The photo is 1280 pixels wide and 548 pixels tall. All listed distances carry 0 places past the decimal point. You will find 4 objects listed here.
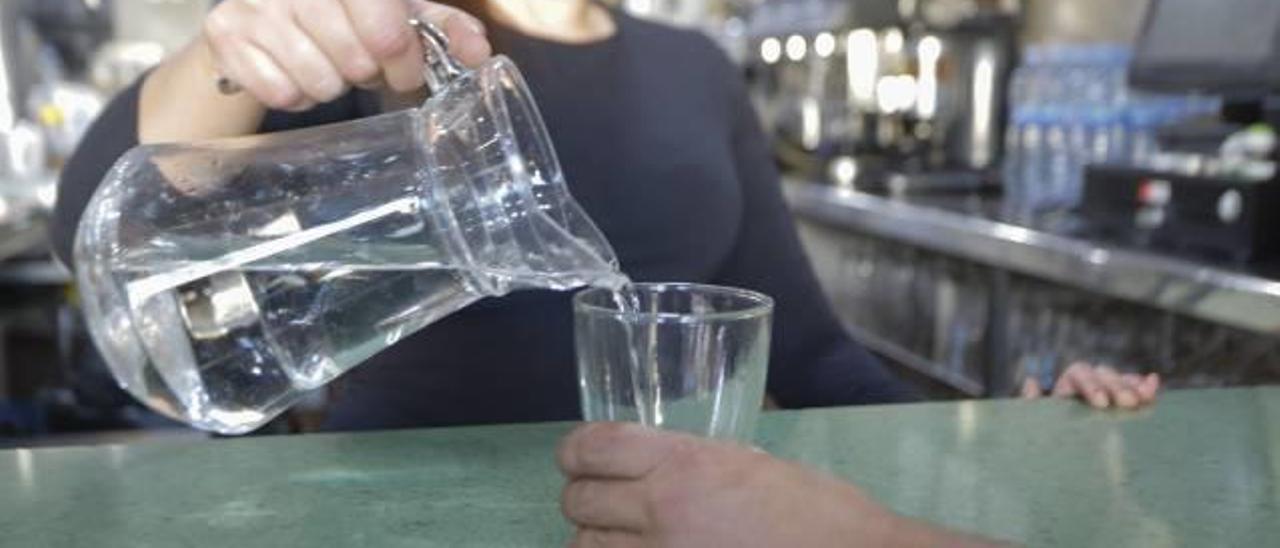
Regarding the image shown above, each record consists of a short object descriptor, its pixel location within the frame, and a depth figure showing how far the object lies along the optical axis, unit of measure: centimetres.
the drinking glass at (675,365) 49
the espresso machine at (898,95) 295
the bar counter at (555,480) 55
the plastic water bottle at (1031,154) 250
